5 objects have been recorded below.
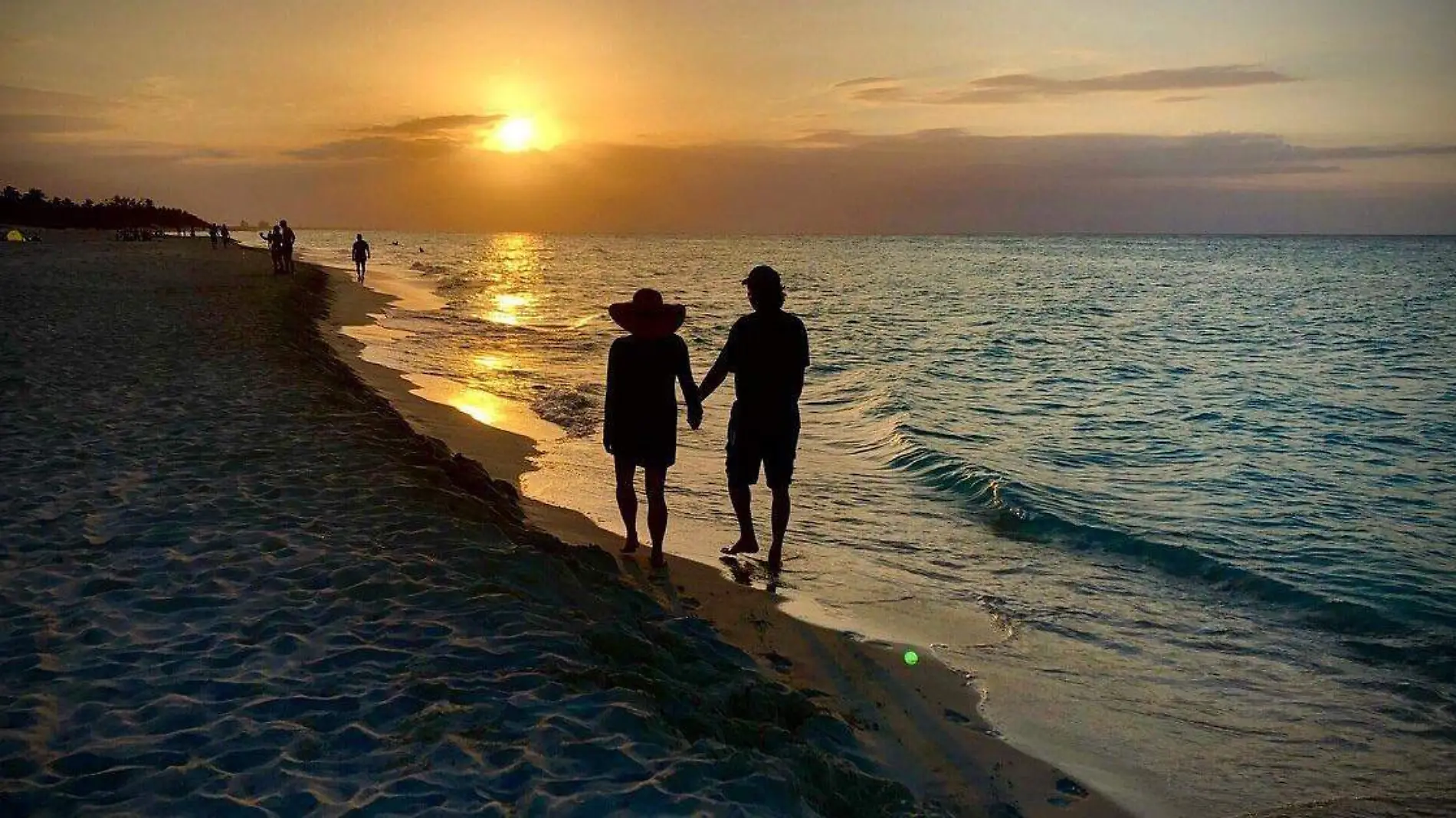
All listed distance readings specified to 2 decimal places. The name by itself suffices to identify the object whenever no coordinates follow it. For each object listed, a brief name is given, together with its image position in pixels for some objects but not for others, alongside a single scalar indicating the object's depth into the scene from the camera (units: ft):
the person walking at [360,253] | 148.25
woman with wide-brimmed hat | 22.22
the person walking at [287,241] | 121.60
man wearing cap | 22.85
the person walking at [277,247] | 127.13
